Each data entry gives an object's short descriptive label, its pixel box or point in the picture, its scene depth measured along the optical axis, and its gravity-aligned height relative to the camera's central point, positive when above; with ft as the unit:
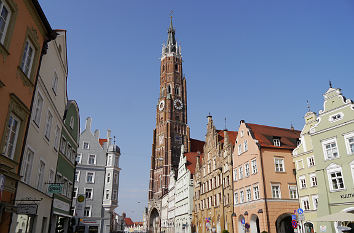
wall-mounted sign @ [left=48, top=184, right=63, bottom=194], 53.31 +6.39
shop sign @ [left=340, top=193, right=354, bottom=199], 75.77 +7.68
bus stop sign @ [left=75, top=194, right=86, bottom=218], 65.41 +3.83
